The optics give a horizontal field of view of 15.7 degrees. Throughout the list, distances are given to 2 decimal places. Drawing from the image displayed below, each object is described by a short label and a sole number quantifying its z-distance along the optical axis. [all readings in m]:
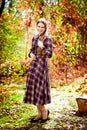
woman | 5.82
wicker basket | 6.62
